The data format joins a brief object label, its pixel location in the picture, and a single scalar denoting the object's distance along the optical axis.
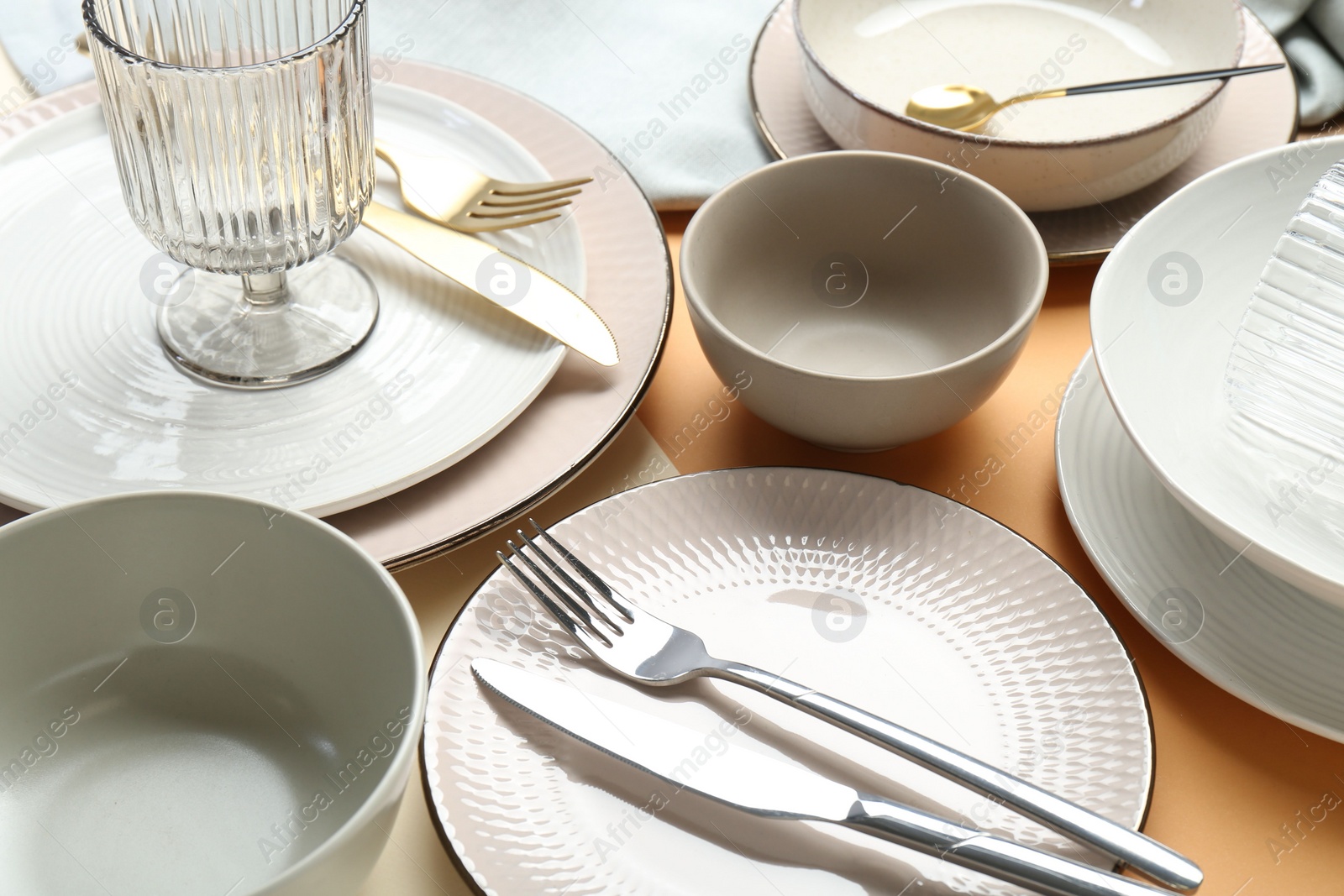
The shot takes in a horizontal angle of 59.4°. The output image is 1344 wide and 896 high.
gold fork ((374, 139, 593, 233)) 0.59
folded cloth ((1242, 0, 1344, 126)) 0.71
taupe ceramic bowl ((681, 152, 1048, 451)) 0.52
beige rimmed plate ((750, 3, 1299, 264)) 0.62
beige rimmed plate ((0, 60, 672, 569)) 0.47
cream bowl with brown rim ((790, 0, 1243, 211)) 0.59
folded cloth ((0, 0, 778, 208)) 0.68
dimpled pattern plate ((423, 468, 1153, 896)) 0.38
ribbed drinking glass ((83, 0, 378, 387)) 0.46
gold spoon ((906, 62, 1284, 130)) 0.66
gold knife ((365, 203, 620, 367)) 0.53
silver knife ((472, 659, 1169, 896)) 0.35
